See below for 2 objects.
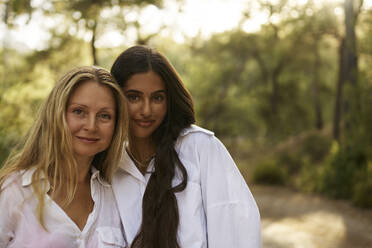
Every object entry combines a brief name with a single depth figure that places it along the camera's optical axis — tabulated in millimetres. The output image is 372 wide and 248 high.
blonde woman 2377
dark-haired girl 2646
